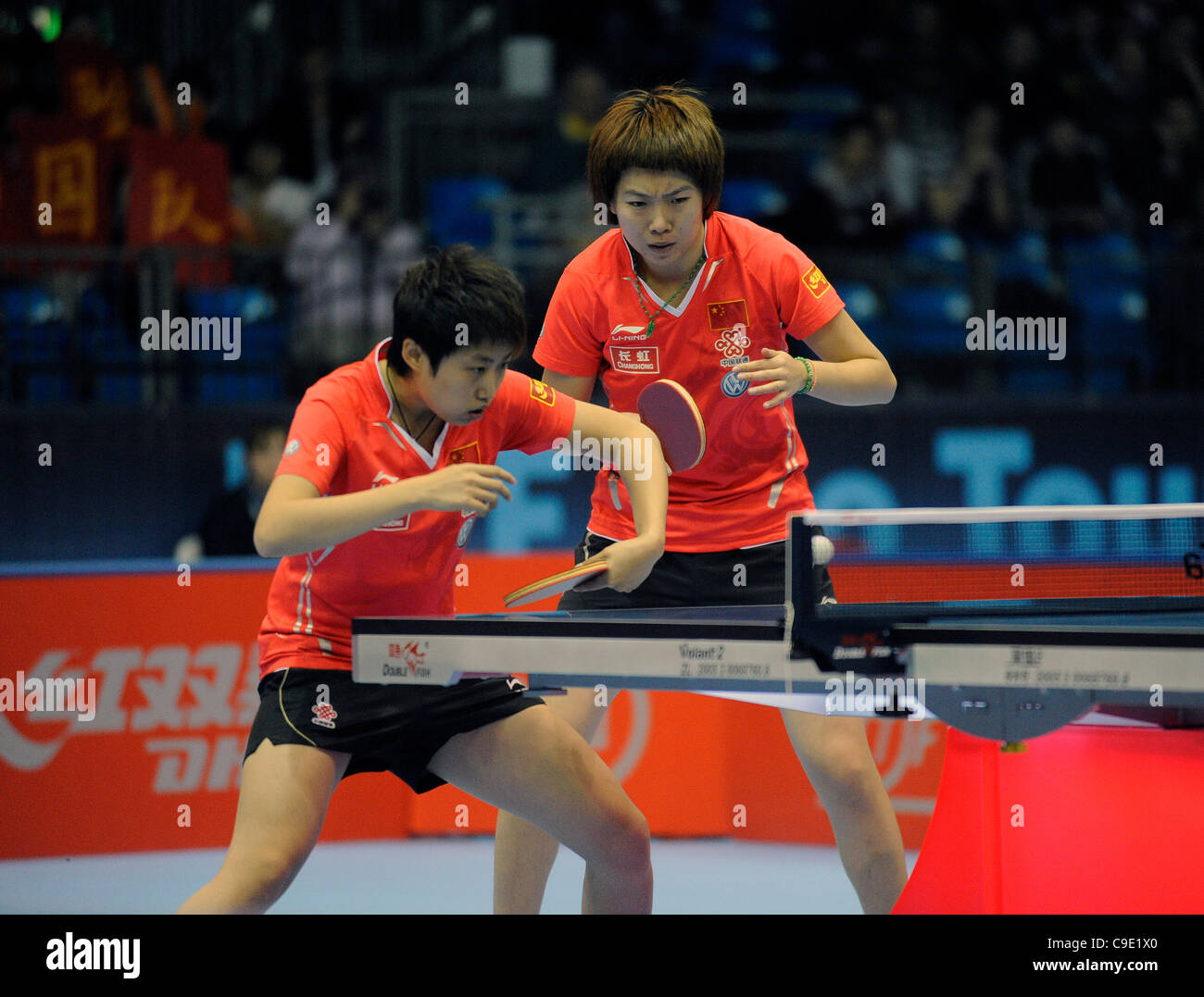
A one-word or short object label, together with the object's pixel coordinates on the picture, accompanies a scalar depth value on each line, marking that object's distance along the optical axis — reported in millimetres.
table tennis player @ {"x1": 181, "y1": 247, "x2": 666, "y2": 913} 2807
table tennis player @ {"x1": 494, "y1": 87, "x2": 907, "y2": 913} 3461
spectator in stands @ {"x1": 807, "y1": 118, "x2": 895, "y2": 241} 9062
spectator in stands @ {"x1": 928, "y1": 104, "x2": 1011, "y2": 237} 9484
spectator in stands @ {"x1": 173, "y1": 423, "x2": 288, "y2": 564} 6938
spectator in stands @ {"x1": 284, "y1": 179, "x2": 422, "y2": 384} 8008
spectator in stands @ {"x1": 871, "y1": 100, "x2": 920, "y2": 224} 9555
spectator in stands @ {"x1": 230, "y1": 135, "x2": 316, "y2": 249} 8617
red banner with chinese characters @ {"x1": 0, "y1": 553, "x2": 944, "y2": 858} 5680
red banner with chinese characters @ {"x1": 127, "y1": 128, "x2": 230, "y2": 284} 8055
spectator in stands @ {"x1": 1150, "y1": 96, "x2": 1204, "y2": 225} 9766
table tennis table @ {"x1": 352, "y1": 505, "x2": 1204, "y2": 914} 2475
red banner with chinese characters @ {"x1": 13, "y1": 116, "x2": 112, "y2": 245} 8180
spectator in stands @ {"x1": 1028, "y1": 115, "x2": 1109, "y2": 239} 9383
